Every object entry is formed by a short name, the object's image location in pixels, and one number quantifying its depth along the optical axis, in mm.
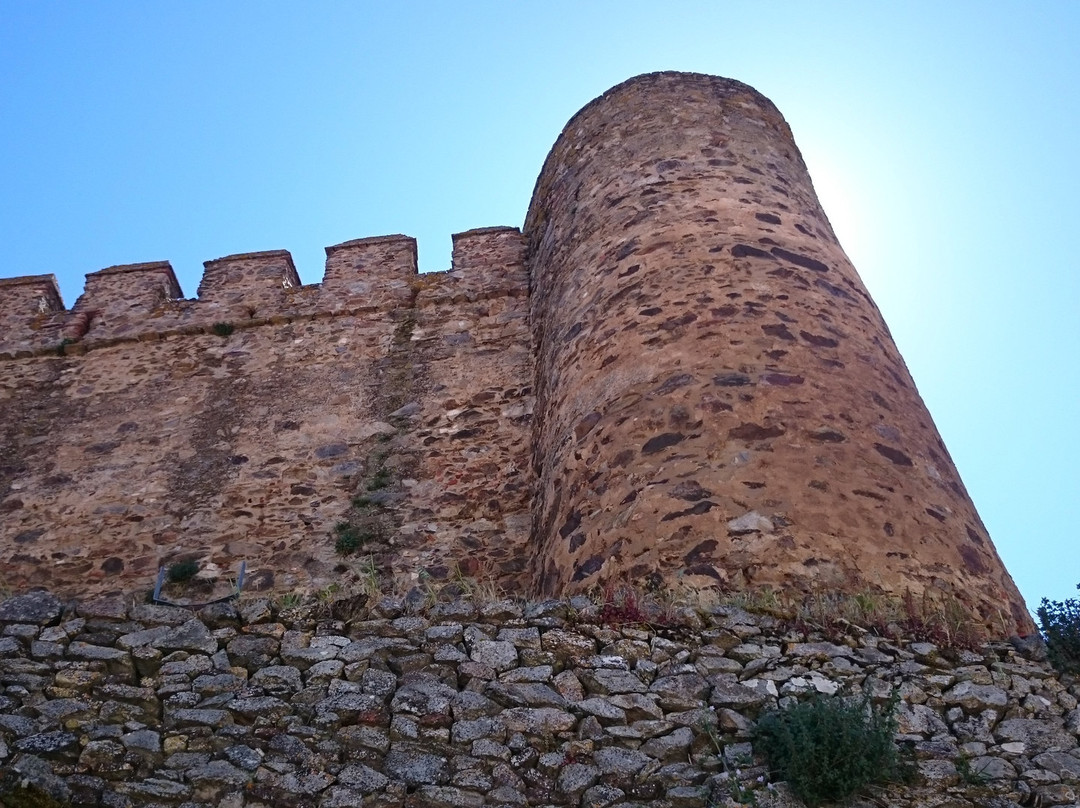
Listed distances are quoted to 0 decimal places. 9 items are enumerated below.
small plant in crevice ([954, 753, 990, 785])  3887
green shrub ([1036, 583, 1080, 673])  4566
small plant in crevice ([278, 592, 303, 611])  4750
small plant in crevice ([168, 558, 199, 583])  7742
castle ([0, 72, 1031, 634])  5625
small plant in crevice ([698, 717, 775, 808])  3777
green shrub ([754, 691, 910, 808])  3764
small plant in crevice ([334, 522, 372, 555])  7762
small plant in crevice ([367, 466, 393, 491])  8180
